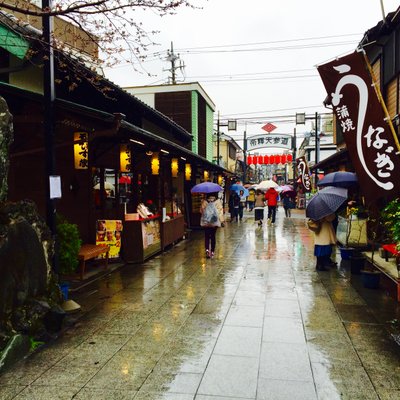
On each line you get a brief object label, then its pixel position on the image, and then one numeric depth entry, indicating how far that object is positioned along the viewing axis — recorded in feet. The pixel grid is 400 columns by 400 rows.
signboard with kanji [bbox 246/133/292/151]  129.80
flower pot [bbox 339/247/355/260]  38.86
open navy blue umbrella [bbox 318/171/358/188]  39.01
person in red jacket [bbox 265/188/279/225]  74.33
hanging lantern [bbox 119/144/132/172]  37.32
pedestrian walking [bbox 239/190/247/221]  86.32
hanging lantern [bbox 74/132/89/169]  31.22
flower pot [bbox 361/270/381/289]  28.47
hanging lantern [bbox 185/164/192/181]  64.85
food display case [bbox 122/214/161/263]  37.78
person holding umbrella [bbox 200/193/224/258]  39.60
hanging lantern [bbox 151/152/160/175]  45.06
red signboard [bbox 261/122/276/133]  125.90
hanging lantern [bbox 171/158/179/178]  55.06
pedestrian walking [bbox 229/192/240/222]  83.41
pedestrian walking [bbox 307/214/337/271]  34.53
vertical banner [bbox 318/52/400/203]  24.48
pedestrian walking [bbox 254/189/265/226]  74.28
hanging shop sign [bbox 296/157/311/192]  95.43
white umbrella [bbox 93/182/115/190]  41.83
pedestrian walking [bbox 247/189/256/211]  121.47
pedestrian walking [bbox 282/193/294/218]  96.30
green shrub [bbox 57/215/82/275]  25.48
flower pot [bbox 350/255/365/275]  32.99
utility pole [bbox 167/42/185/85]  129.24
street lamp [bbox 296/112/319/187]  107.86
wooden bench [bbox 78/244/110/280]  29.96
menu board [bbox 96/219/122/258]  35.88
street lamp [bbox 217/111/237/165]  116.47
